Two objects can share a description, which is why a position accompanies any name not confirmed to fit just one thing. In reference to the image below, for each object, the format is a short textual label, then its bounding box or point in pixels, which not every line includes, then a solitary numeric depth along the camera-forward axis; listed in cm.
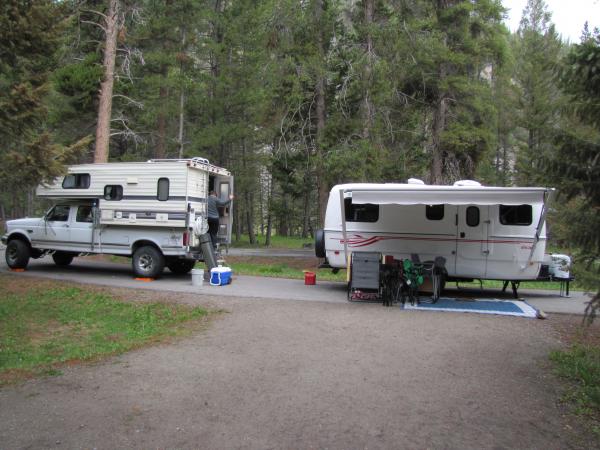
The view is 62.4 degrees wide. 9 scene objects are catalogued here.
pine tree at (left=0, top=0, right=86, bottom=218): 770
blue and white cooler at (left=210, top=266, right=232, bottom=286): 1186
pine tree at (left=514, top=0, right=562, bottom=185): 3073
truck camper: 1193
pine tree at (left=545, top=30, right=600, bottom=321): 414
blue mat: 931
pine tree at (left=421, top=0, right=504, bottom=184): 1834
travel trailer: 1074
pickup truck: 1218
